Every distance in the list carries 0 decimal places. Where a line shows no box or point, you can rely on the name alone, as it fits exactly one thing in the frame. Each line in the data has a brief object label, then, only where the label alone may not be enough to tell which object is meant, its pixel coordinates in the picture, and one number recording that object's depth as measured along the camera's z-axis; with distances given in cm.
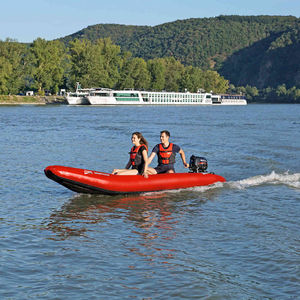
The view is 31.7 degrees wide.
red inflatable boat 1516
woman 1563
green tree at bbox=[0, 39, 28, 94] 12816
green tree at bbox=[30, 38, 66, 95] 13788
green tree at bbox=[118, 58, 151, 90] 16325
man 1617
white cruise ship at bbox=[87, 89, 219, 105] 14318
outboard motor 1800
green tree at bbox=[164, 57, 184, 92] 18450
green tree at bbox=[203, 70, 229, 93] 19988
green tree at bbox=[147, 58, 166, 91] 17488
